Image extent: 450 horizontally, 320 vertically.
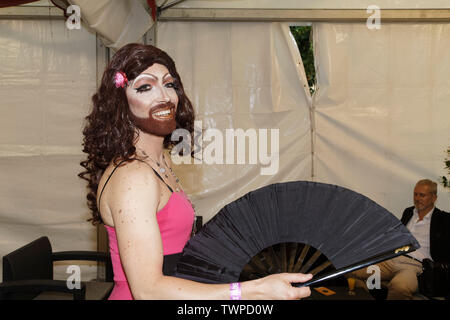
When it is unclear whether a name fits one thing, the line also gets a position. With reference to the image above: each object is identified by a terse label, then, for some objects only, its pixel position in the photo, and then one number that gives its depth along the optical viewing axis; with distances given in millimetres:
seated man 3033
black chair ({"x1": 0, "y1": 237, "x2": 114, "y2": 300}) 2041
